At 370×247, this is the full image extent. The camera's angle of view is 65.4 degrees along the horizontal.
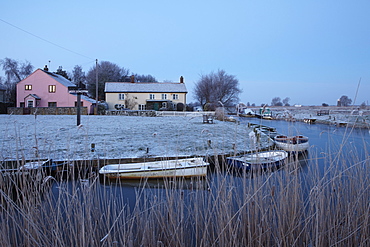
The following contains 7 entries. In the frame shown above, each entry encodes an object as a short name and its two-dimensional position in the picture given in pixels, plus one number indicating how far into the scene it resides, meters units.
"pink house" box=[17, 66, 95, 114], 31.81
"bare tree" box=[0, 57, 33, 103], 42.18
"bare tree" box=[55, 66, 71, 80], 43.58
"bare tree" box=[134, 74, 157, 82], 61.64
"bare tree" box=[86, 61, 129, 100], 44.53
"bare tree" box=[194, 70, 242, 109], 47.53
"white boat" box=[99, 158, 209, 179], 6.91
